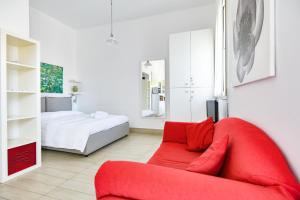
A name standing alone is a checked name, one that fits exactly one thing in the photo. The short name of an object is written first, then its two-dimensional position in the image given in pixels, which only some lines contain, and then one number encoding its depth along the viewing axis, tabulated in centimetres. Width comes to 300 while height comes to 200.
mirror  447
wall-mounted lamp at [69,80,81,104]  510
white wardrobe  348
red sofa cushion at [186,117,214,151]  172
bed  275
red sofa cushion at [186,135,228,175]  83
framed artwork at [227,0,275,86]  87
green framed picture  416
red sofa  56
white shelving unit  227
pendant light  336
